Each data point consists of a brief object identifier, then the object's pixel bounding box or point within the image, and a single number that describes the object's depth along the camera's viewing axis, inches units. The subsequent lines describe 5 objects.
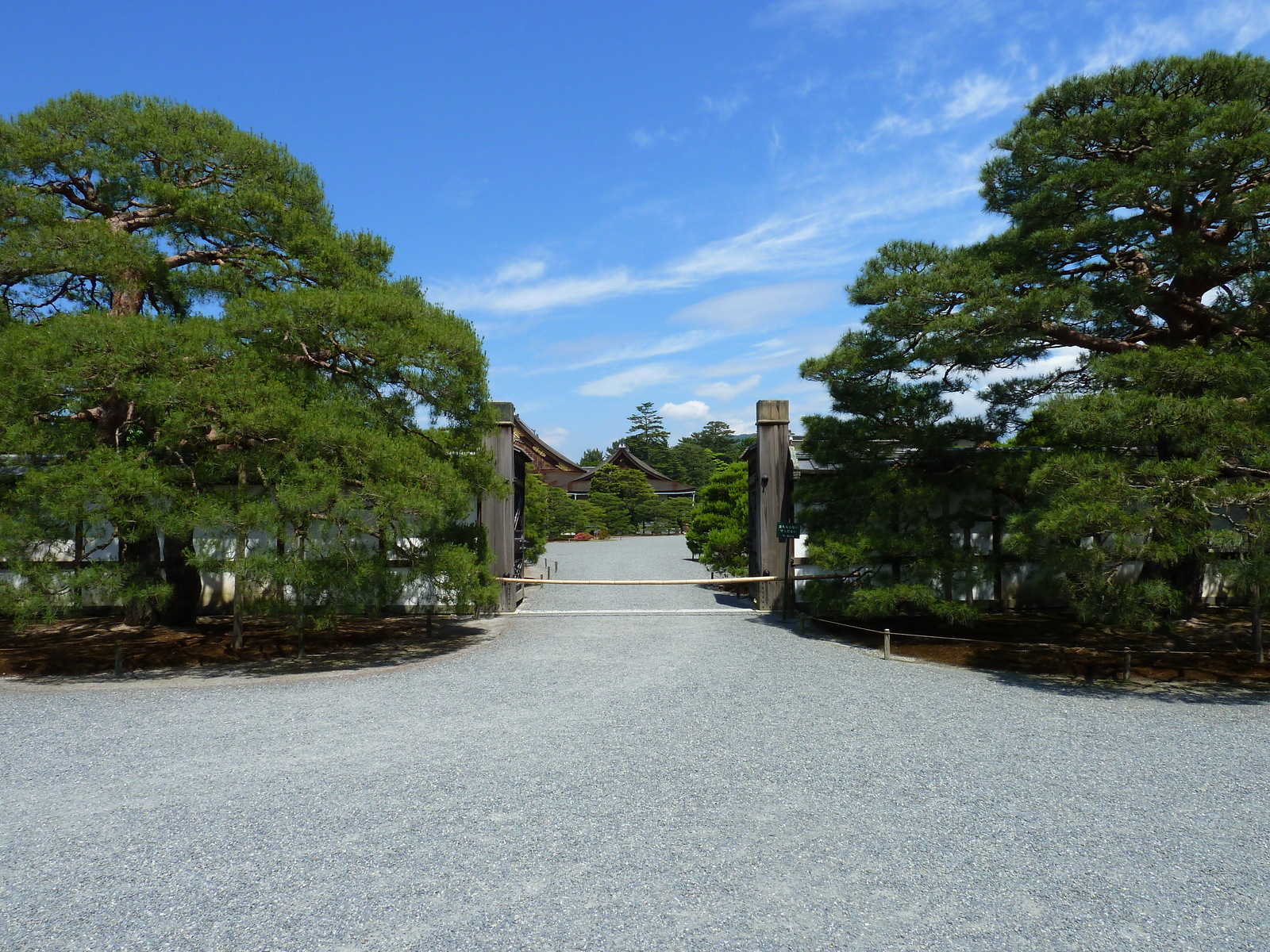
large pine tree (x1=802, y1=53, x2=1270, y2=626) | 236.1
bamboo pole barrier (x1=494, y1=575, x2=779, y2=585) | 398.3
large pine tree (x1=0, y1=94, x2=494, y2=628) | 268.4
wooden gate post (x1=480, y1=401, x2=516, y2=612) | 425.4
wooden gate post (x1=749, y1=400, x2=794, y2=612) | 424.2
